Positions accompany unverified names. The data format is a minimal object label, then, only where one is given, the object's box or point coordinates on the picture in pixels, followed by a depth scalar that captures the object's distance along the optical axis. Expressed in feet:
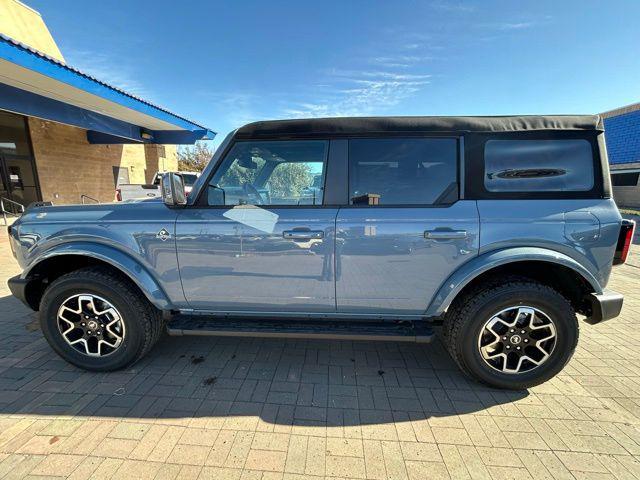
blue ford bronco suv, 7.34
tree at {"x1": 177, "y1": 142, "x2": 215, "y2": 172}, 100.48
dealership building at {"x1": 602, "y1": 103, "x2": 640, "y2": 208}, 60.03
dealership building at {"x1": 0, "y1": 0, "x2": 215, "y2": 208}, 23.20
